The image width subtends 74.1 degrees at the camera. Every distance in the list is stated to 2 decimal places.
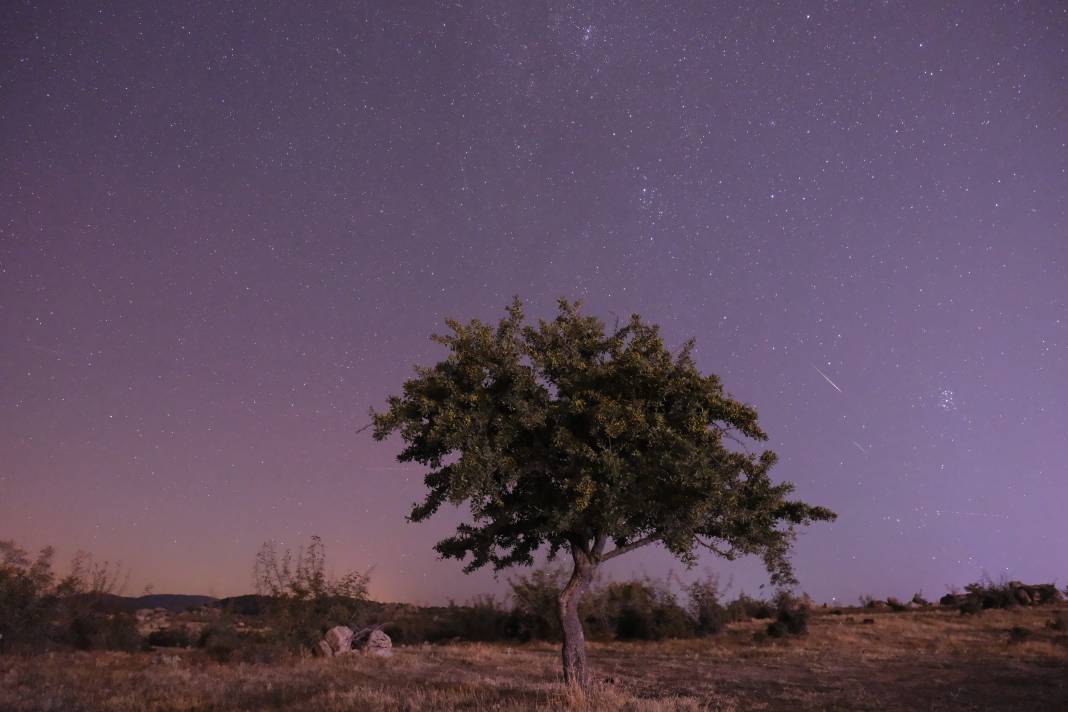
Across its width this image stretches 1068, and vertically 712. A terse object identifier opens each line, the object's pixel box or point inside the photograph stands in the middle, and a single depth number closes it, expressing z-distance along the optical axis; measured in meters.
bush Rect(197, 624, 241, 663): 33.42
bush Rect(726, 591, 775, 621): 54.88
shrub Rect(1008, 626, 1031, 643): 34.47
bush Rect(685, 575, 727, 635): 47.31
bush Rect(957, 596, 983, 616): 54.35
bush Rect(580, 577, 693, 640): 46.66
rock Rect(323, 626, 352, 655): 35.62
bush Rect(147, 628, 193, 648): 45.59
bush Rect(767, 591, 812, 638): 42.56
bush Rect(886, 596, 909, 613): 71.81
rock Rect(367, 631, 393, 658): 35.19
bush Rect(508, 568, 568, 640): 47.12
